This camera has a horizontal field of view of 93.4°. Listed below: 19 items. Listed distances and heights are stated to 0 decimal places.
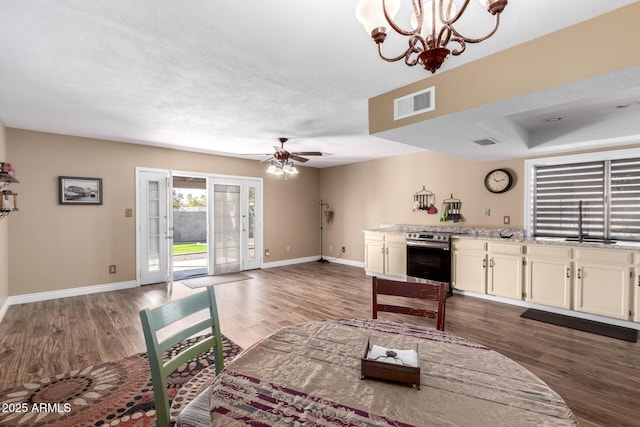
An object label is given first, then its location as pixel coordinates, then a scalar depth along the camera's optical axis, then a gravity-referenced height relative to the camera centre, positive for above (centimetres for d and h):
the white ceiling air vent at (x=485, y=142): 345 +81
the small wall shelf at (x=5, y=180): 323 +31
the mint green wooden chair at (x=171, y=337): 123 -58
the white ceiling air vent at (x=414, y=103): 257 +95
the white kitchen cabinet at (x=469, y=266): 453 -86
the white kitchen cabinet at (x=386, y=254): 552 -85
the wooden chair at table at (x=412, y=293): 173 -49
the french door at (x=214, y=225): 532 -30
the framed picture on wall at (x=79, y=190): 459 +30
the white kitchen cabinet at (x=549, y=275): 379 -85
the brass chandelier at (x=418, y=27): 125 +78
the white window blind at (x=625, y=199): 381 +14
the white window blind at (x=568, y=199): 410 +16
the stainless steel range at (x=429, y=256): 488 -77
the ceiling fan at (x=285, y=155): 444 +82
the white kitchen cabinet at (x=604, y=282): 341 -85
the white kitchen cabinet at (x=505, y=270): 418 -86
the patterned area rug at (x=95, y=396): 197 -136
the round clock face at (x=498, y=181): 472 +47
